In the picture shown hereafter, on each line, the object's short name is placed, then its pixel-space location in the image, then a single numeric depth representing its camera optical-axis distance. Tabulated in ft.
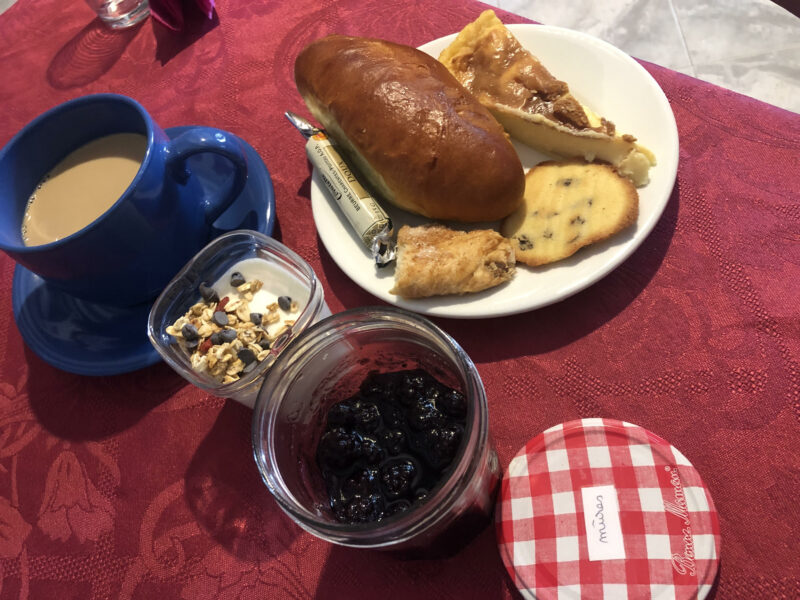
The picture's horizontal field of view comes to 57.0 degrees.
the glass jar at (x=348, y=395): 0.85
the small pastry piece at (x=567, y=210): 1.18
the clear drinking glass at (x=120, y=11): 1.74
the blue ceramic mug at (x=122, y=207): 1.12
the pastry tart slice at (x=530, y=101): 1.24
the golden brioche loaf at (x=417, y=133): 1.23
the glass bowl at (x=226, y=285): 1.11
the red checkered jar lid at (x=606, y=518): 0.95
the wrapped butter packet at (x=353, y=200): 1.24
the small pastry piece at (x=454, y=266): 1.16
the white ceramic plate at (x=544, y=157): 1.16
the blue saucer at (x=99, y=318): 1.25
